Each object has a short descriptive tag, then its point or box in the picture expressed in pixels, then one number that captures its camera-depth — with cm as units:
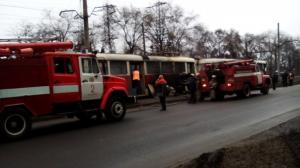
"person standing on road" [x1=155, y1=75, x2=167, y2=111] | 2231
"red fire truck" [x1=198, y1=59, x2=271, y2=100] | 2792
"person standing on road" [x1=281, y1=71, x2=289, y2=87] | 4631
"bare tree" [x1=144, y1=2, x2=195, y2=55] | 5903
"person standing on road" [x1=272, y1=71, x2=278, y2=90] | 3881
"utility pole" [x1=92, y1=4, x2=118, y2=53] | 5832
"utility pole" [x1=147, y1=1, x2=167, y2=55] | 5884
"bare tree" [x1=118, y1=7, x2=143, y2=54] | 6123
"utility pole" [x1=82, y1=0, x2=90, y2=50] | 2748
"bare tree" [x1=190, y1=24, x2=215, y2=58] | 7279
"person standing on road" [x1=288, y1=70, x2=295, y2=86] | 4867
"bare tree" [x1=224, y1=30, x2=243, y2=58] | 10588
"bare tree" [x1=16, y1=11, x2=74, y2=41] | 5429
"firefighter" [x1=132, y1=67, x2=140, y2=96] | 2805
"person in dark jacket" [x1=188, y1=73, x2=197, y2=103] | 2628
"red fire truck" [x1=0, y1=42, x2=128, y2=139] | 1371
